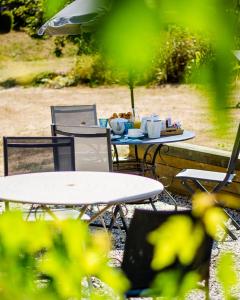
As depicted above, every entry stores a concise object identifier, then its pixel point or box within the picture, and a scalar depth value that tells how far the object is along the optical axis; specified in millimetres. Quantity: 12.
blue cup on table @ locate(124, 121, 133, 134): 10150
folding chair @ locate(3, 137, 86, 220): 8108
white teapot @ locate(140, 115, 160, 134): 9887
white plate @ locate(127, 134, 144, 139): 9720
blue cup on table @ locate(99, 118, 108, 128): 10400
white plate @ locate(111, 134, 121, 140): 9741
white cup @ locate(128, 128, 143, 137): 9769
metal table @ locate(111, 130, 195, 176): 9431
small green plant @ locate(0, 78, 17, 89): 32631
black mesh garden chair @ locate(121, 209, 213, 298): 4592
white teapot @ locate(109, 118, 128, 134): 10039
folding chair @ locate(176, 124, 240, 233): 8547
